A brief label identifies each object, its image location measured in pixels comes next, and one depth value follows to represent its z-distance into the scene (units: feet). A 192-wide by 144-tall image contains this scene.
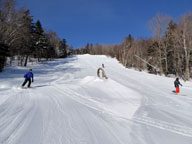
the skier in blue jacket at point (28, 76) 30.22
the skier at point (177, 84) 29.84
